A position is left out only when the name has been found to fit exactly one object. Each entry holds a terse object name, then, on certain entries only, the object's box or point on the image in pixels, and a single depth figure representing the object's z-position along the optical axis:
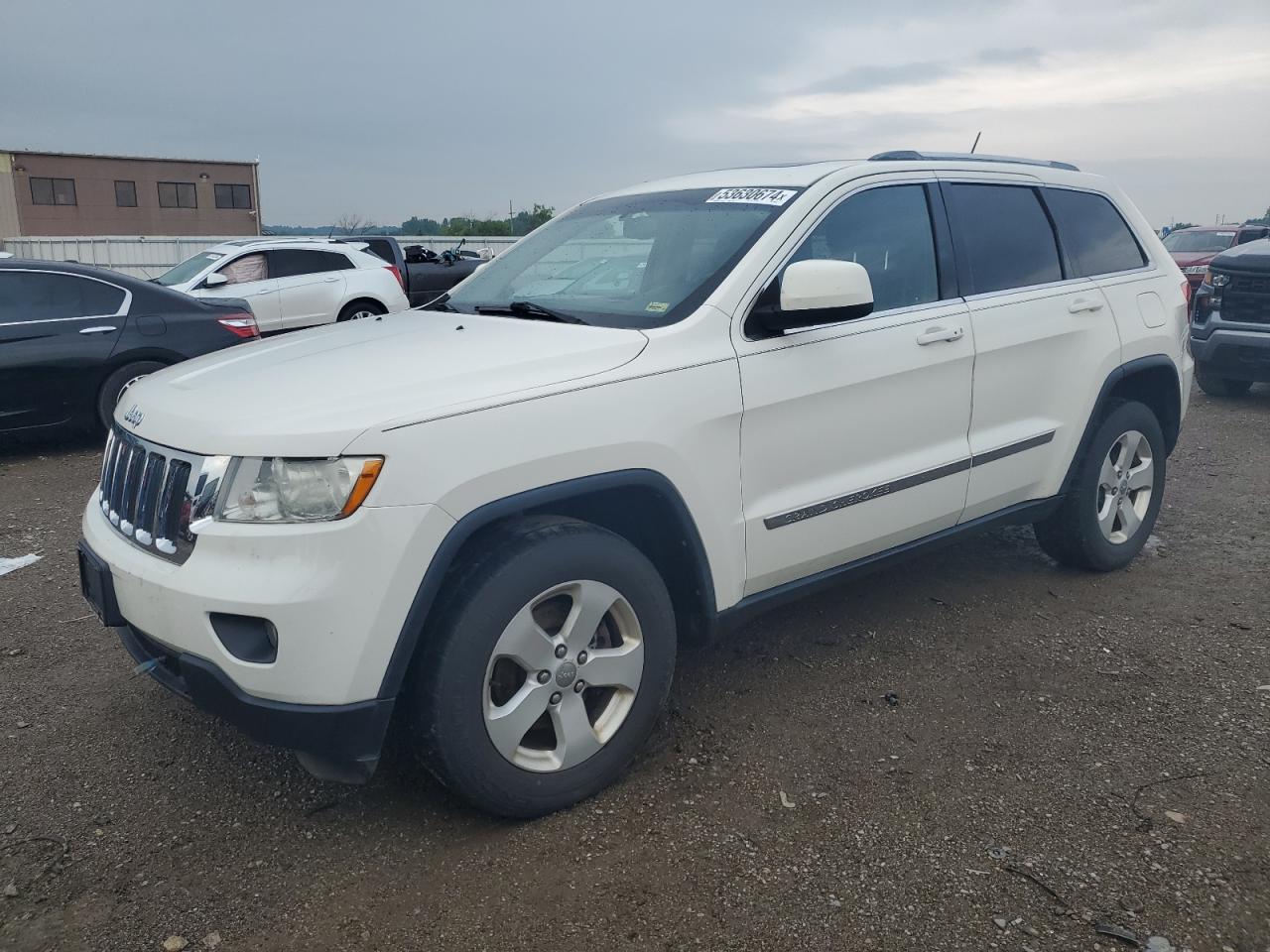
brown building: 41.28
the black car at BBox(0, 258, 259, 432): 7.27
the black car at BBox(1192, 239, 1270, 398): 9.16
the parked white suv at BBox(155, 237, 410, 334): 11.74
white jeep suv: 2.52
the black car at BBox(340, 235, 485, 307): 15.02
